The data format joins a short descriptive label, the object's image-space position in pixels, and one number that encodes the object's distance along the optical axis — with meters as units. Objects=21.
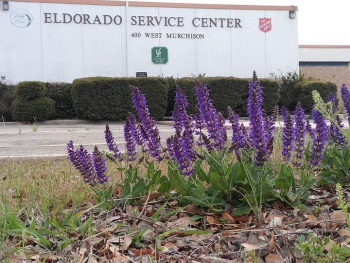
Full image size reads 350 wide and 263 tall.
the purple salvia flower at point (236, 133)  2.66
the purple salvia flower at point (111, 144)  2.79
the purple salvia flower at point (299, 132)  2.76
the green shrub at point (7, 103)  17.38
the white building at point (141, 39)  22.59
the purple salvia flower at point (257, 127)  2.24
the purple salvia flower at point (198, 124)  2.67
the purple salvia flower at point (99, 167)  2.61
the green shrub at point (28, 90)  16.30
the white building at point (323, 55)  40.22
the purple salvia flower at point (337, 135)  3.22
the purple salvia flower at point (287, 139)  2.55
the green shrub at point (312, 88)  19.09
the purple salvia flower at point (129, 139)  2.81
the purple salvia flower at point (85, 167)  2.64
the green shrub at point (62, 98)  17.52
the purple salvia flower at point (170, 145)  2.58
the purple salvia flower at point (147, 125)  2.63
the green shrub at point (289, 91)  20.52
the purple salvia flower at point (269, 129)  2.36
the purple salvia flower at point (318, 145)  2.62
